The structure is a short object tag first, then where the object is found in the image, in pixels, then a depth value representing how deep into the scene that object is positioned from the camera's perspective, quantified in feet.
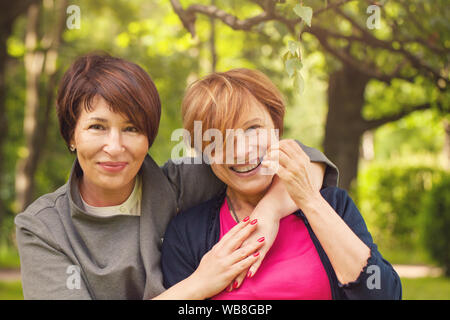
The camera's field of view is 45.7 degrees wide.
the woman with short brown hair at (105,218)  7.09
